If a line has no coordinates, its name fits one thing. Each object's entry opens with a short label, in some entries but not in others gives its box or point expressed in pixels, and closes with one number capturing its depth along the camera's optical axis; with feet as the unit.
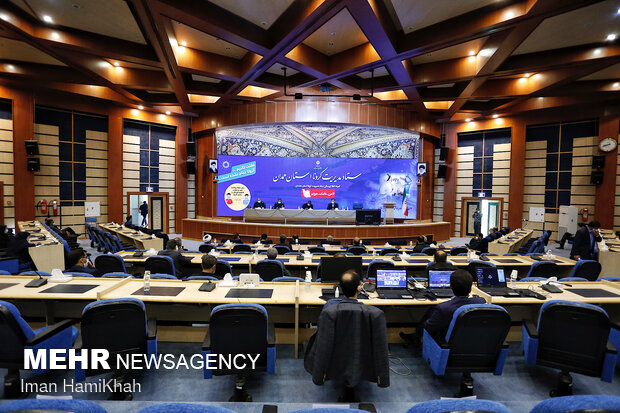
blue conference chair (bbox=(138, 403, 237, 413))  3.84
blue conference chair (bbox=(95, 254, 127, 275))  15.94
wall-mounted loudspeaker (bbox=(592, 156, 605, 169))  34.91
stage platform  34.58
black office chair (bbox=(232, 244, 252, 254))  21.93
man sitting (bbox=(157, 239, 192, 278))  16.52
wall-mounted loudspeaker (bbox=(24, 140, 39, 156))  31.99
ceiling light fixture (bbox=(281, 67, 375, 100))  29.66
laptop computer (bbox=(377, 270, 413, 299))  11.86
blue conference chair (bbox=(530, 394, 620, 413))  3.86
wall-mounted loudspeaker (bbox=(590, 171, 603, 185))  35.09
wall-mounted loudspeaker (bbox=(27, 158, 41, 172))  32.32
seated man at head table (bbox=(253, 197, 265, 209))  41.53
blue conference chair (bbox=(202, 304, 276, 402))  7.84
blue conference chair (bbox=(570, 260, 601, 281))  15.30
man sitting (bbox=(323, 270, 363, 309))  7.92
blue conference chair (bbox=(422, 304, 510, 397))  8.10
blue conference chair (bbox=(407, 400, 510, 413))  4.00
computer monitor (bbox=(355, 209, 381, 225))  36.09
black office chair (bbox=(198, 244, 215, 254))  22.16
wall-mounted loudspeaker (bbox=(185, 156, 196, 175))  43.75
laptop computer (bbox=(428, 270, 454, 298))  12.17
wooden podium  38.83
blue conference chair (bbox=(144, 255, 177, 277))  15.53
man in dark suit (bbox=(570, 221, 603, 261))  20.76
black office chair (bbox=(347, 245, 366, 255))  21.15
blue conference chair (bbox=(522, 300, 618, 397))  8.16
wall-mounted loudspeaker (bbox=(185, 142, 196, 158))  43.14
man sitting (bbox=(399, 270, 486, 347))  8.80
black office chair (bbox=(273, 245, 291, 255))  21.35
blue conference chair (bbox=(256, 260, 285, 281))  15.47
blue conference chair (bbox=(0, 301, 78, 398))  7.49
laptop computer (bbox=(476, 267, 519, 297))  12.28
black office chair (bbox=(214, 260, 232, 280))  15.16
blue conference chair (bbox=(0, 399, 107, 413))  3.88
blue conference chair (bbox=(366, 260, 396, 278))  15.70
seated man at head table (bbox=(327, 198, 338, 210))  41.55
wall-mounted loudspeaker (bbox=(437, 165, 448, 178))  45.11
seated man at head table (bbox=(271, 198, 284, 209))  41.04
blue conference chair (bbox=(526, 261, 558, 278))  16.04
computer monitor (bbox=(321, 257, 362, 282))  12.41
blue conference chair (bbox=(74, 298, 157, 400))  7.86
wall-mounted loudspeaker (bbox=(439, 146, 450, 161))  43.98
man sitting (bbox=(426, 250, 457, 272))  14.14
